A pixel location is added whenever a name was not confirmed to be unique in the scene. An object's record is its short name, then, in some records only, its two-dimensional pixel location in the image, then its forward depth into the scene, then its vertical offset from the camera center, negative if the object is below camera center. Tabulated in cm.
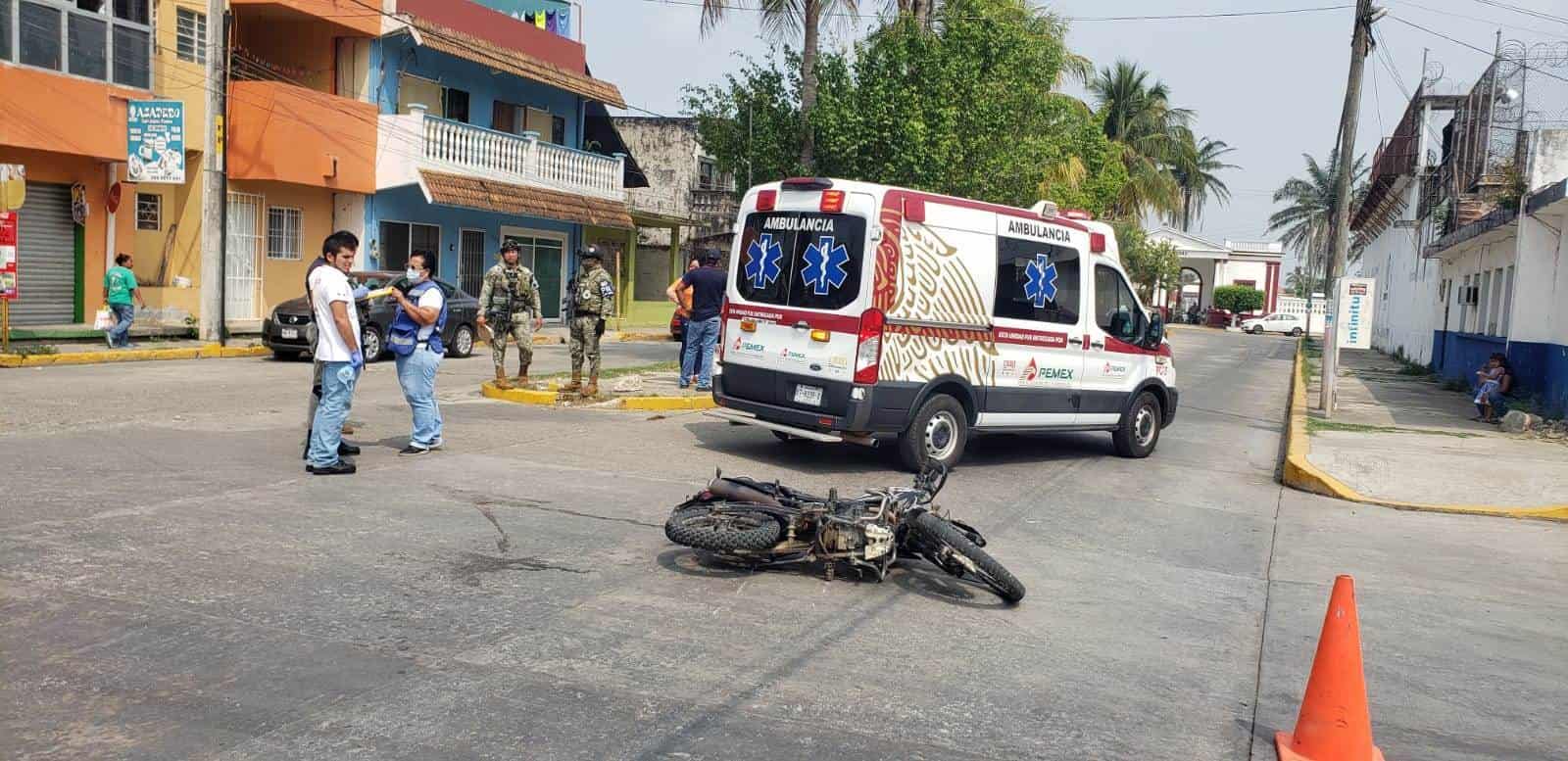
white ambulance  998 -21
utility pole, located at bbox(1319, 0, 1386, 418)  2039 +312
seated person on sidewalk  1733 -89
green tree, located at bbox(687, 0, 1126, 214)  2180 +331
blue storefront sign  2017 +183
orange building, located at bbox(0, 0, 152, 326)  1950 +184
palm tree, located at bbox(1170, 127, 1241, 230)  6022 +737
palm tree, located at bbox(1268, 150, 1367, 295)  8106 +677
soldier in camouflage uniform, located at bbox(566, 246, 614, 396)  1353 -32
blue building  2588 +280
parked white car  6494 -63
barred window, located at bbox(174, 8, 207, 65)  2259 +404
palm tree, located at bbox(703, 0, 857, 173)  2233 +481
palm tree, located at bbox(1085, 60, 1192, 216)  5688 +884
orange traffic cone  438 -140
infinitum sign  1731 +13
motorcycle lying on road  631 -125
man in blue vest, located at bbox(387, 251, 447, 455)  974 -61
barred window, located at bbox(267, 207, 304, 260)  2495 +57
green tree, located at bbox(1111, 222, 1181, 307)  5959 +225
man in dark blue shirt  1489 -41
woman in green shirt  1927 -67
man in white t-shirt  880 -63
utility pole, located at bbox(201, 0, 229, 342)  2023 +120
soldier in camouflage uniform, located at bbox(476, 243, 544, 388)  1406 -35
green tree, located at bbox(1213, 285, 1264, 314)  7269 +71
